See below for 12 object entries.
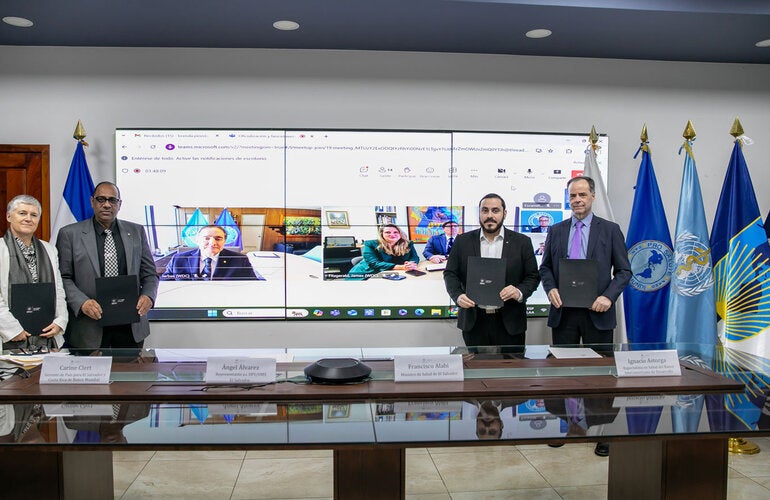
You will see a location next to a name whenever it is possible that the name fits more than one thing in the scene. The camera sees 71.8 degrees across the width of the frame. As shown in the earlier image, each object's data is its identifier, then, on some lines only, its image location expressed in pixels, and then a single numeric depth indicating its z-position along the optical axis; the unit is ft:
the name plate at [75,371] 5.53
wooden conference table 4.10
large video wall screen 12.53
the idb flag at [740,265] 11.37
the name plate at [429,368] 5.63
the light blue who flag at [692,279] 11.79
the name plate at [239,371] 5.53
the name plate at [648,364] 5.89
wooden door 12.58
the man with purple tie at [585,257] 9.66
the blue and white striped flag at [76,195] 12.14
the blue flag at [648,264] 12.42
